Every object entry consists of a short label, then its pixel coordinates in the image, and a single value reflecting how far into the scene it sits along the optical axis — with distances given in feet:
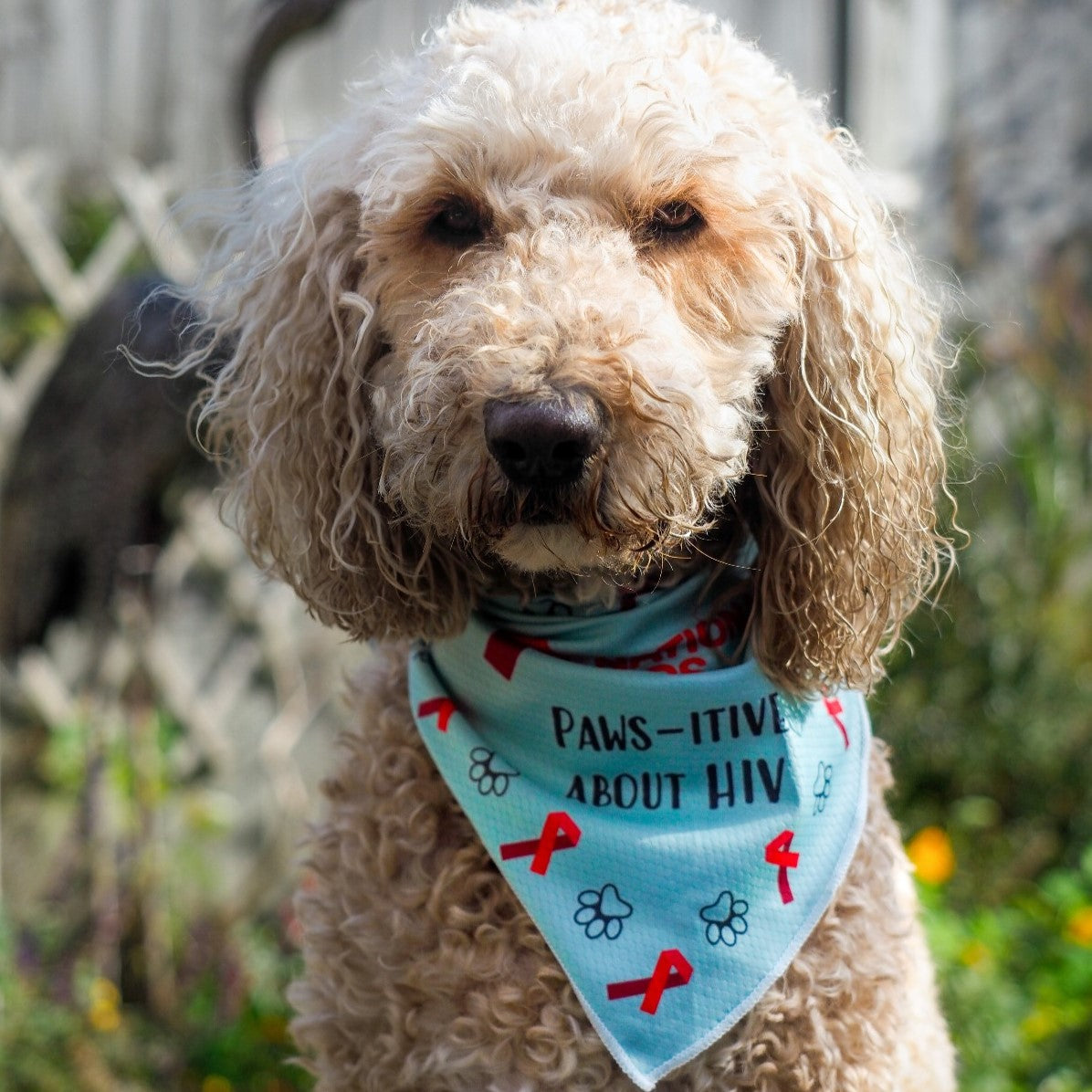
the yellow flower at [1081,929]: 8.43
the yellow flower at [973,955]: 8.43
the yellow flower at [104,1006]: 8.93
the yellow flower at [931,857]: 8.78
